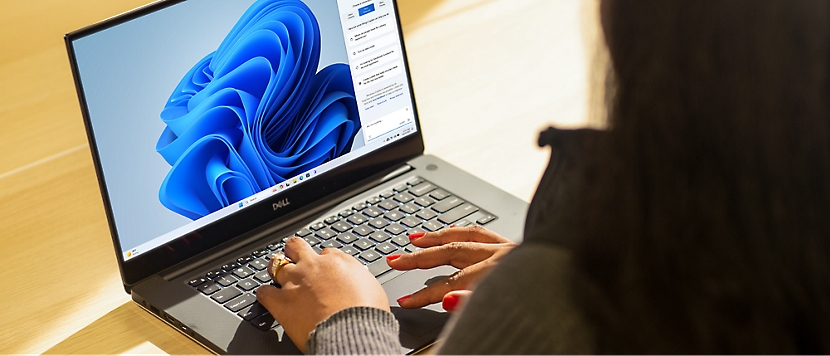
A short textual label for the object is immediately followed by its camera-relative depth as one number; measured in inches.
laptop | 34.8
